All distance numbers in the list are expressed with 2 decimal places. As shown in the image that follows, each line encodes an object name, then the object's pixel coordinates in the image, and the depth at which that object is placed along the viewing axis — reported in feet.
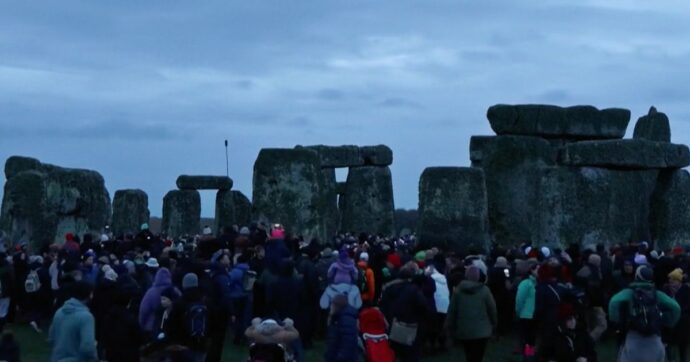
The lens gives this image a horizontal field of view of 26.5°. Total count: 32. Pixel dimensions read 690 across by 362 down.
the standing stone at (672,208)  93.25
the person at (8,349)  31.99
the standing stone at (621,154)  89.76
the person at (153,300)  46.68
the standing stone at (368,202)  135.95
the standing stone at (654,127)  116.88
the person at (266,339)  36.17
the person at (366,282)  59.31
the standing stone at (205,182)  152.05
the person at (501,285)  63.77
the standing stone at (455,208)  96.63
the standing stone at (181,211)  149.28
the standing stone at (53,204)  94.38
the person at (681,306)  54.29
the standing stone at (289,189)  93.20
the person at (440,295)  58.39
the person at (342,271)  53.16
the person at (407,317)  49.73
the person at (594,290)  49.01
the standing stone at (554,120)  114.42
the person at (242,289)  58.59
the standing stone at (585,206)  90.74
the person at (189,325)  41.06
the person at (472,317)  50.93
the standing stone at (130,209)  153.28
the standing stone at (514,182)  107.24
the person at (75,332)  38.55
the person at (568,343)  42.24
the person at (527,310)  55.47
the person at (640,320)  43.19
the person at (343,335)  44.98
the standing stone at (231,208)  146.20
